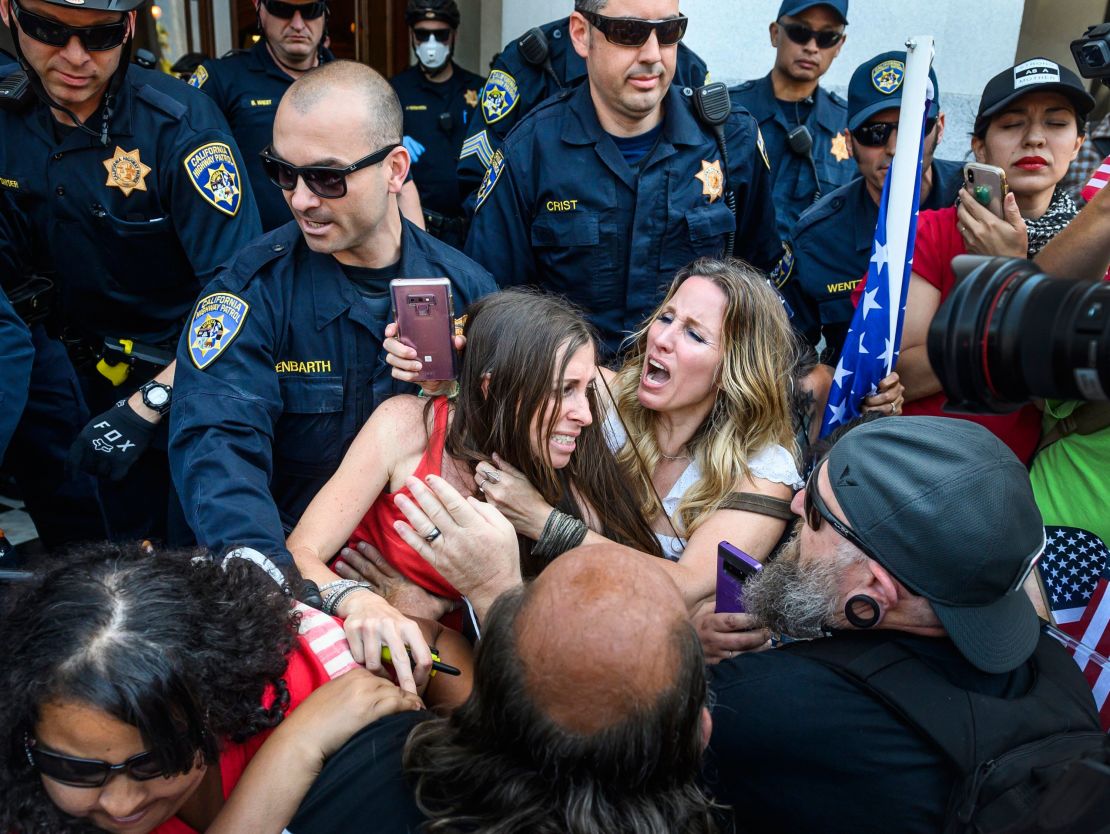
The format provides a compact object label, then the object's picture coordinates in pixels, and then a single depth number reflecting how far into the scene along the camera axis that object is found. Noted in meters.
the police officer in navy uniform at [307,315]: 2.57
